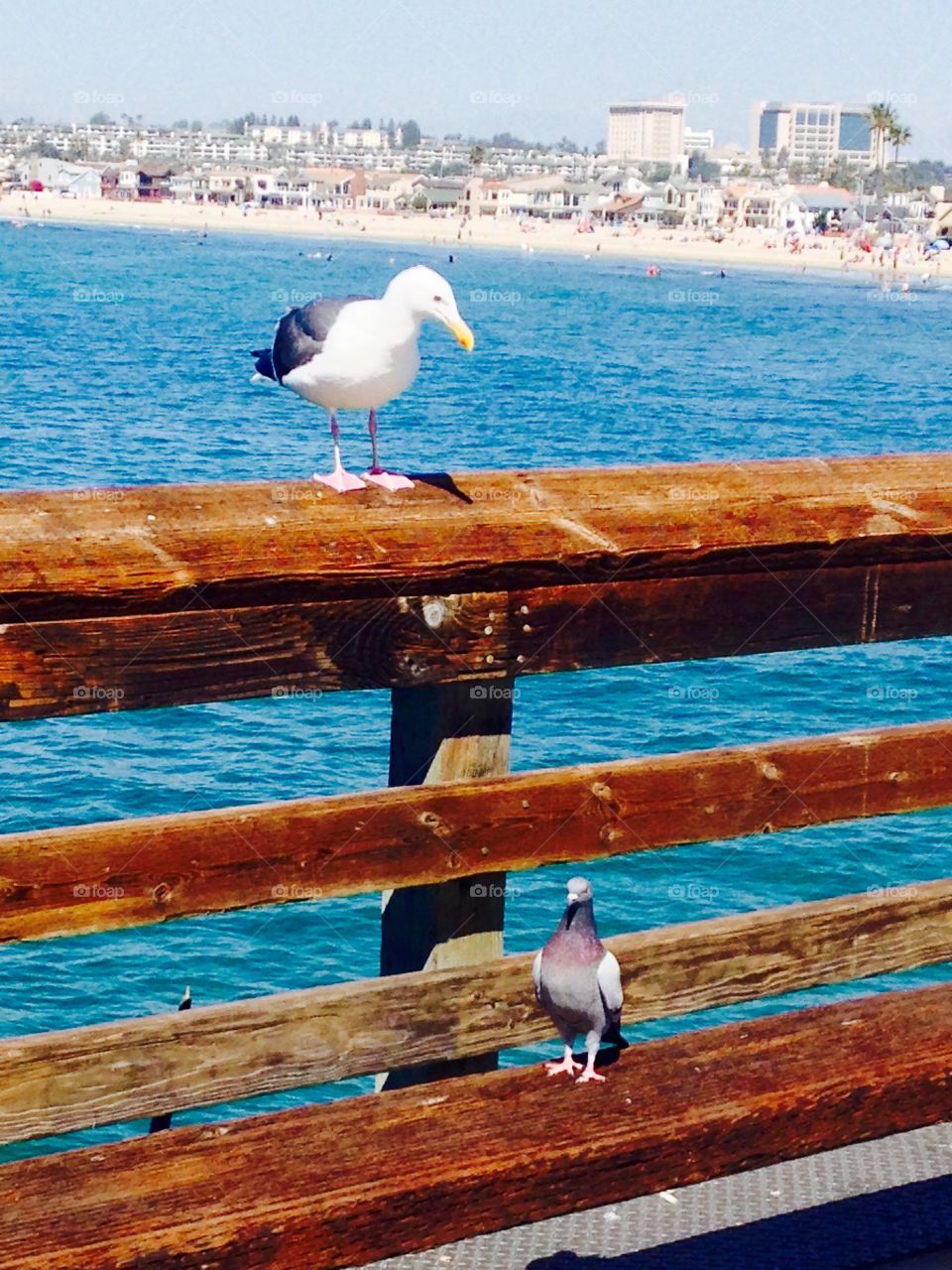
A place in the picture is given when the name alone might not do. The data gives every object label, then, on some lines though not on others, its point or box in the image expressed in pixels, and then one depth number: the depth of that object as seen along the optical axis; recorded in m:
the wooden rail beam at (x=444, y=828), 2.31
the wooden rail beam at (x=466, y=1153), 1.83
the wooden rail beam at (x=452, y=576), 2.22
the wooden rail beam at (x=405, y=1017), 2.28
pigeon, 2.48
